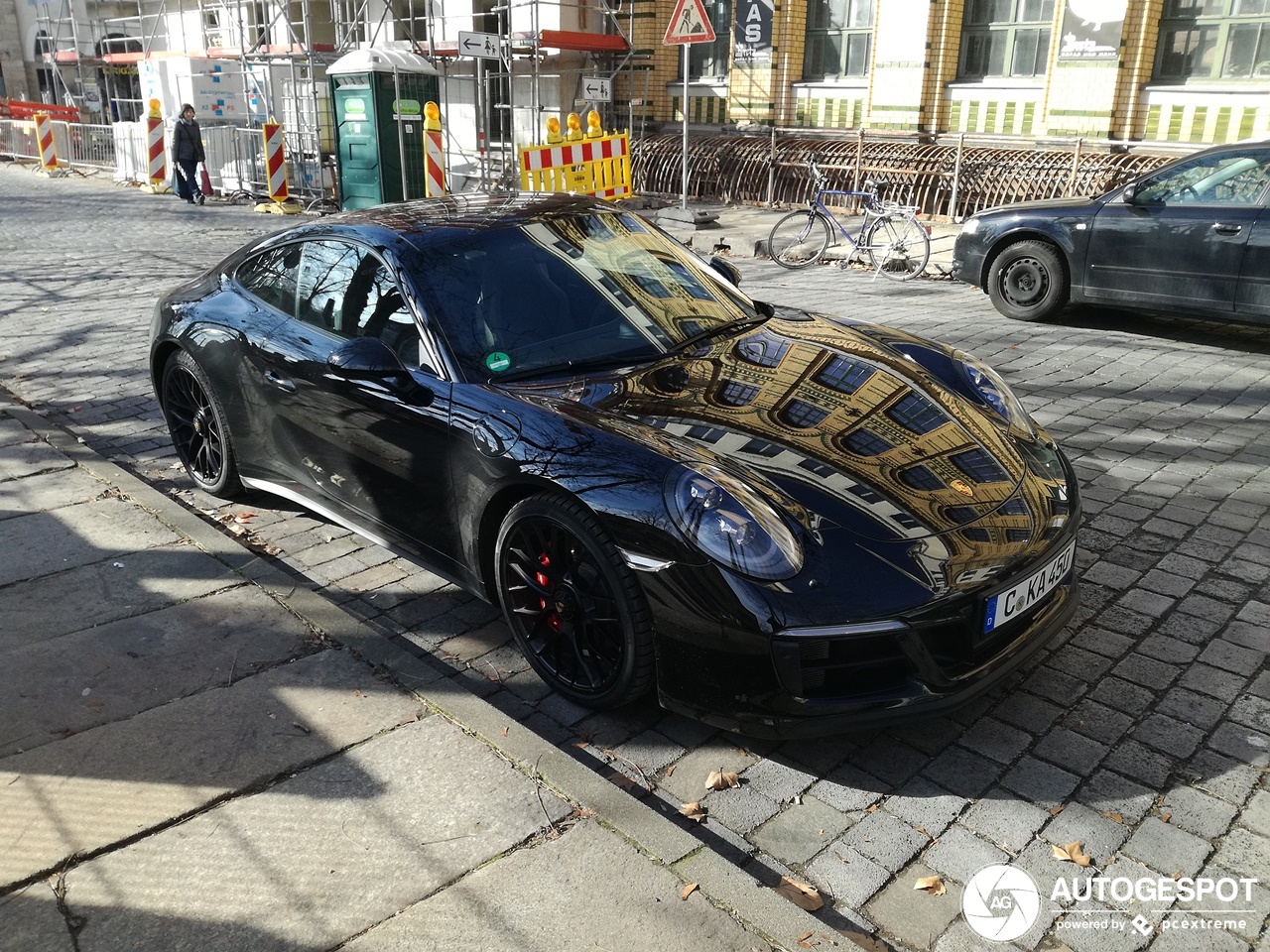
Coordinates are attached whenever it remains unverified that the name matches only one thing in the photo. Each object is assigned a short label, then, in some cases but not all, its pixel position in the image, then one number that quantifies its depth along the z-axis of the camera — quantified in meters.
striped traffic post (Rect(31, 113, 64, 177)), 25.31
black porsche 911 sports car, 2.91
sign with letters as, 18.58
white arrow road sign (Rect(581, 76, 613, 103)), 16.81
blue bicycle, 11.29
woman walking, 18.78
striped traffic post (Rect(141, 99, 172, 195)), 21.00
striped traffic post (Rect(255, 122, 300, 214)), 17.91
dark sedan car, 7.65
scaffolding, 18.05
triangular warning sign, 13.18
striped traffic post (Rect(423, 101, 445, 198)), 15.21
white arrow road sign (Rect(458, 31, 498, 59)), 15.12
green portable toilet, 15.73
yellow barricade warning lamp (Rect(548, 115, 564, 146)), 13.39
